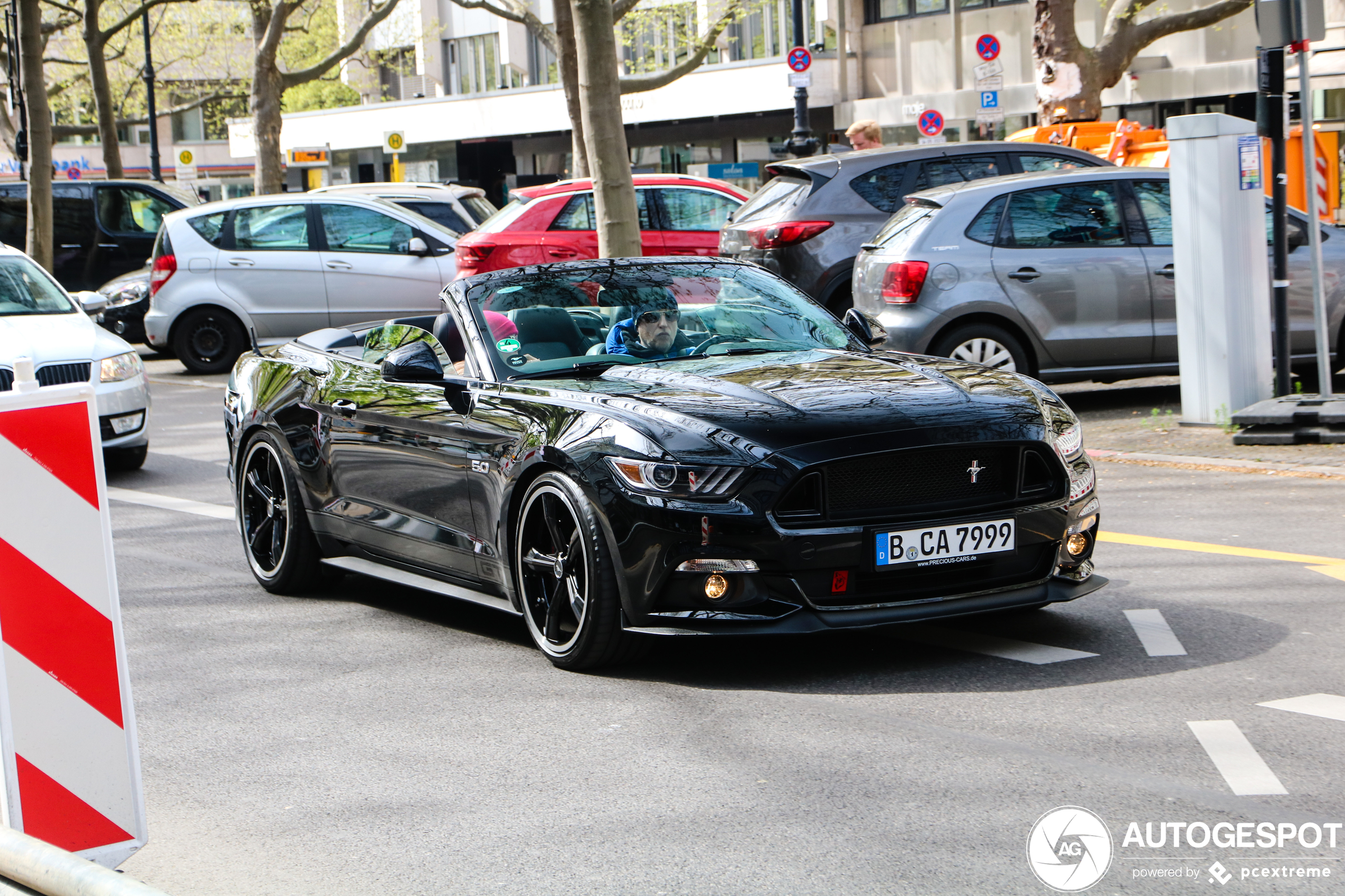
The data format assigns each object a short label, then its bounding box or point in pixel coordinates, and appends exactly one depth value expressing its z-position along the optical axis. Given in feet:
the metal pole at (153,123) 148.10
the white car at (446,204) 72.95
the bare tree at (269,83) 105.50
